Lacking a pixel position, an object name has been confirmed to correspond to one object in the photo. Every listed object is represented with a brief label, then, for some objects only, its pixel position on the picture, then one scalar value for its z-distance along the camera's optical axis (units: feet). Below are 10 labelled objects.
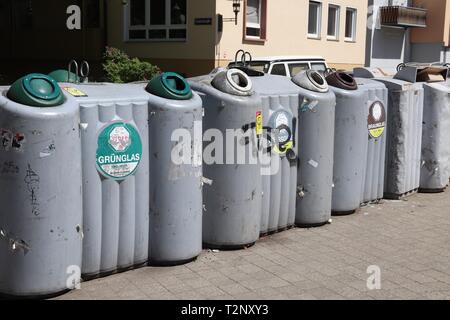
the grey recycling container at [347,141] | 19.10
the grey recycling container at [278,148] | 16.70
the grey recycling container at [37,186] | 11.56
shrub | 44.37
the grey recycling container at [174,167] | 13.87
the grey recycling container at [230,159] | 15.24
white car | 39.62
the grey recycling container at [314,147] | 17.54
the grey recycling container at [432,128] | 23.30
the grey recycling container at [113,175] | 12.82
